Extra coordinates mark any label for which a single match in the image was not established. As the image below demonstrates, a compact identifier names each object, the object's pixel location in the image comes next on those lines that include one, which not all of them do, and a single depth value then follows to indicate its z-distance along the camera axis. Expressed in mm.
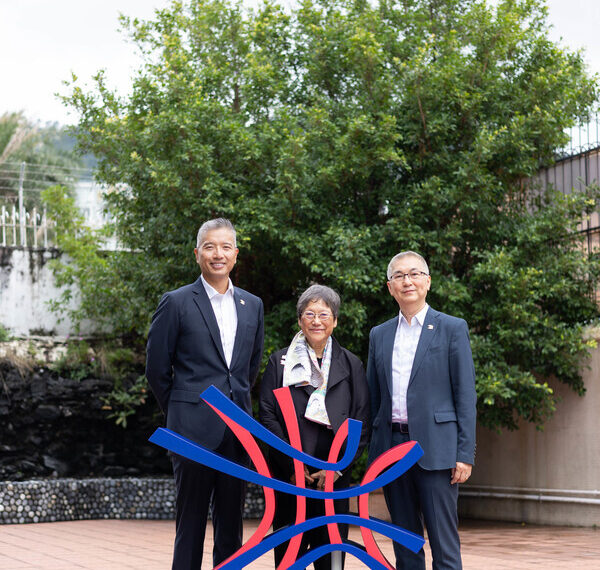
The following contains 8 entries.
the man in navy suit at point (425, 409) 3992
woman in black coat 4090
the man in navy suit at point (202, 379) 3961
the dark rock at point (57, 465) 11078
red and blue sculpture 3699
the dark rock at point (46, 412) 11109
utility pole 12286
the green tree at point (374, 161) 8789
